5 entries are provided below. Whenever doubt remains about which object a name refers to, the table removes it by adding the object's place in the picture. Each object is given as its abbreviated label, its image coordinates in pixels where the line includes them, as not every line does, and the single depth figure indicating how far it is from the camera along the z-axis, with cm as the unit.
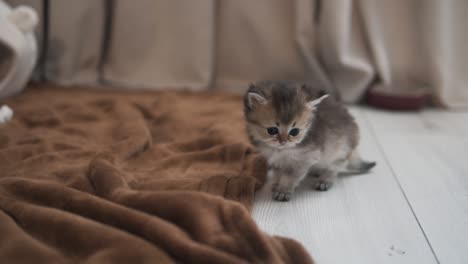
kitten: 83
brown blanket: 73
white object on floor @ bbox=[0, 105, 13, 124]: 101
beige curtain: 112
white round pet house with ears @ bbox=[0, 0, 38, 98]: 105
